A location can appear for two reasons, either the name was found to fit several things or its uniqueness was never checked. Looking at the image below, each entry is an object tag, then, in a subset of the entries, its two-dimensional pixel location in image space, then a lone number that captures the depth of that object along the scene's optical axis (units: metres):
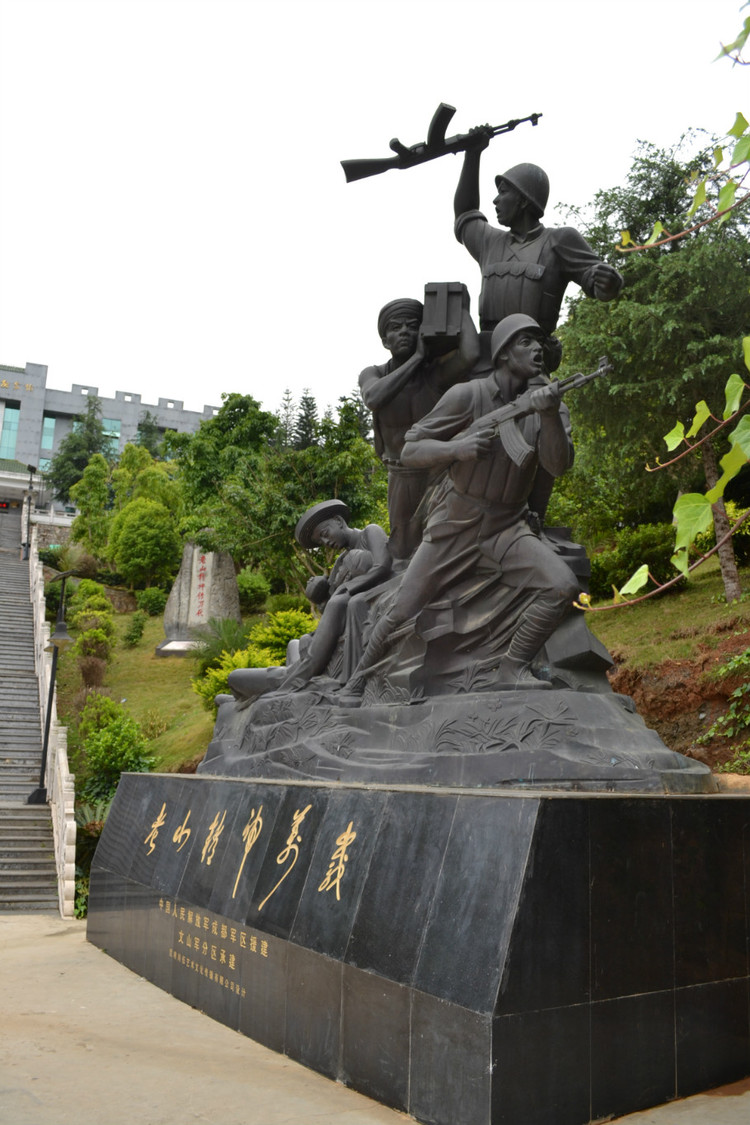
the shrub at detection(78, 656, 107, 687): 20.33
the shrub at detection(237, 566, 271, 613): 25.11
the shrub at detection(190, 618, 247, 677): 18.45
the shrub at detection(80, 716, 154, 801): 14.53
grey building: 52.88
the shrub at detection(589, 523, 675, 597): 15.28
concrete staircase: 11.27
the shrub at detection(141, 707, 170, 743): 17.82
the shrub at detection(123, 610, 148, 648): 24.39
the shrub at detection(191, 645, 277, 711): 14.23
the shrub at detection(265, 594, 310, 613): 21.77
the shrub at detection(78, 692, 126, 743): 16.70
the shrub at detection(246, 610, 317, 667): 15.20
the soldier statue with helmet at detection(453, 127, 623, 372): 5.26
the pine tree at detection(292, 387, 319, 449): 25.50
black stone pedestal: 3.03
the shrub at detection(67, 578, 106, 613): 25.40
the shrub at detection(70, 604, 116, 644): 22.36
